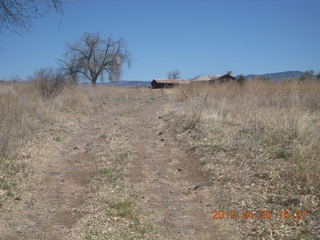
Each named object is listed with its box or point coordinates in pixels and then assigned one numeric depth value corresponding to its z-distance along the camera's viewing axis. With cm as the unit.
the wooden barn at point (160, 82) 6315
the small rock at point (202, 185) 423
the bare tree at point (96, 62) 4462
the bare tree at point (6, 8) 509
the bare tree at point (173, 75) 9789
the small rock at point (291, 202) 327
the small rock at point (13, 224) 307
